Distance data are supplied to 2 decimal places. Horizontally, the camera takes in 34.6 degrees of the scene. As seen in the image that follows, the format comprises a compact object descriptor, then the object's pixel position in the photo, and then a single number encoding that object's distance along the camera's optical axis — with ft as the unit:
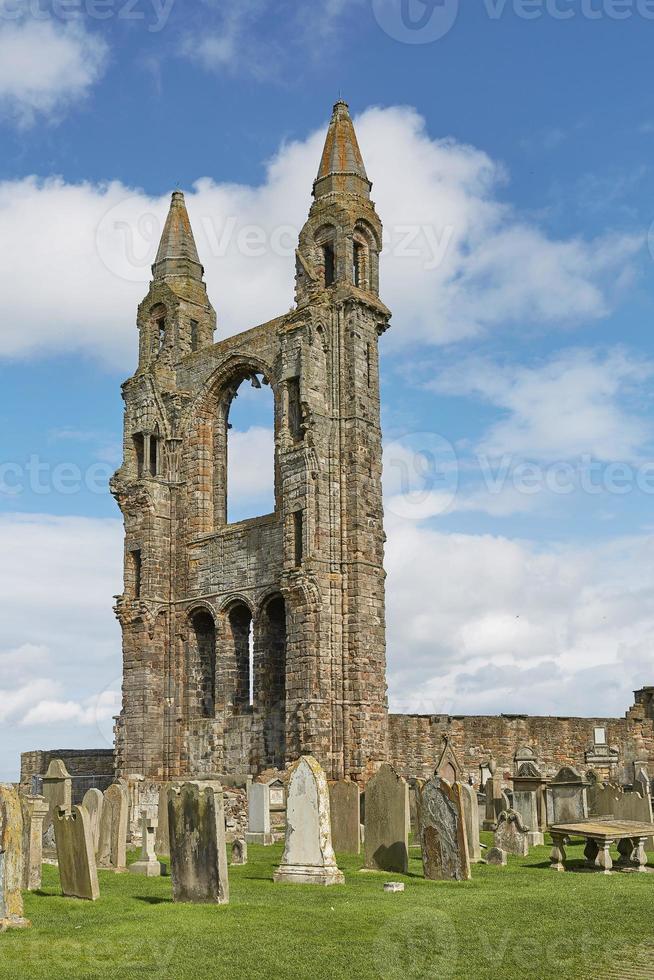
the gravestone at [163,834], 57.72
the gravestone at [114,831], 50.98
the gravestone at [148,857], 48.01
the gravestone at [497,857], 49.83
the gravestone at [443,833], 43.42
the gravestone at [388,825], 46.55
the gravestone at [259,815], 63.98
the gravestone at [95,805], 51.57
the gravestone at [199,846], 37.32
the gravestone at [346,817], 55.98
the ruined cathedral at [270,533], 83.97
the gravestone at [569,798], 62.75
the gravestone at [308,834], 41.73
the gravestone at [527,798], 61.52
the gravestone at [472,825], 51.96
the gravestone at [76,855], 40.24
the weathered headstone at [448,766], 50.49
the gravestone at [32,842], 43.91
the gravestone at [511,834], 53.98
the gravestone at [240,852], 52.29
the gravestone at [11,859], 32.91
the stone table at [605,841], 45.24
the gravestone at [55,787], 60.49
